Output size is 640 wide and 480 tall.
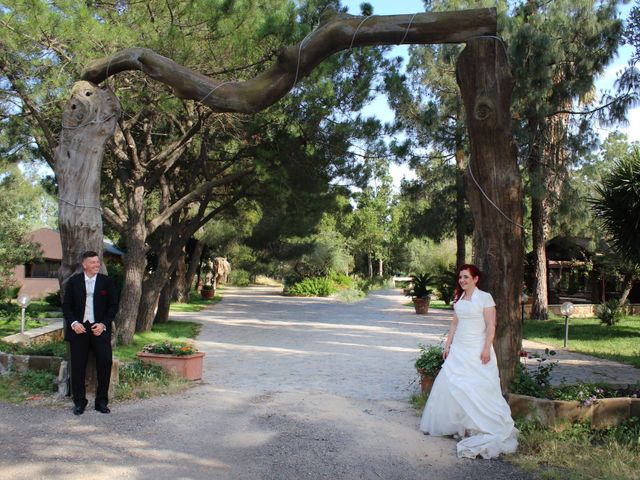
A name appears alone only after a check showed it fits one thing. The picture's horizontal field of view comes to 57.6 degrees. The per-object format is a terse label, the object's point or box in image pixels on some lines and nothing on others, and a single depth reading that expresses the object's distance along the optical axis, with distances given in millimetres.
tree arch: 5180
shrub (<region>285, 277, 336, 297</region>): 36812
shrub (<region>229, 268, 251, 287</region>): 48656
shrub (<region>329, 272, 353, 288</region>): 40162
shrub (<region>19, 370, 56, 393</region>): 6616
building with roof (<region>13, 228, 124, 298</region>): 30109
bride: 4906
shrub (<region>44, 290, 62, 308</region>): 21297
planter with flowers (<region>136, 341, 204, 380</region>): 7668
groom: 5887
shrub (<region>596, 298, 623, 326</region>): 18341
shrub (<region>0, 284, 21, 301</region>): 17612
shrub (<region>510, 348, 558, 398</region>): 5676
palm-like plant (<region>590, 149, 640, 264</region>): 12648
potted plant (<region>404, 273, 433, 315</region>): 23312
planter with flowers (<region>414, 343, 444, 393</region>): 6625
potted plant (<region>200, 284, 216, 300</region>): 31048
